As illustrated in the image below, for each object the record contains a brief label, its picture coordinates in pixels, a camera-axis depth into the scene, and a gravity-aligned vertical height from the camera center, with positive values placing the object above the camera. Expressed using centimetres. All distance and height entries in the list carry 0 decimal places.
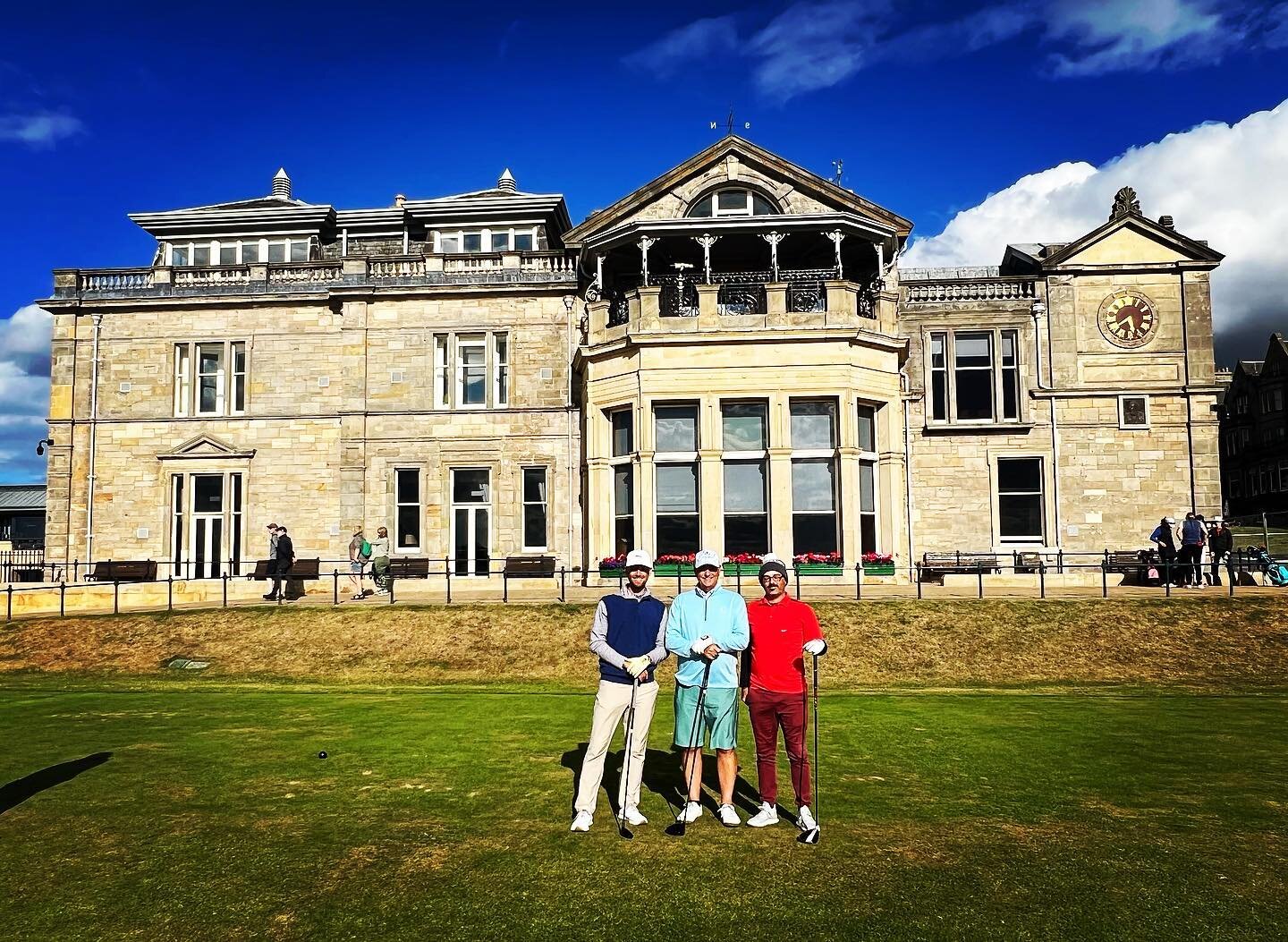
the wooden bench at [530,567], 2495 -116
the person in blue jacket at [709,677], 710 -120
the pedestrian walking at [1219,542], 2205 -60
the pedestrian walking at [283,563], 2098 -84
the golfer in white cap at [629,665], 702 -108
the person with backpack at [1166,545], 2166 -64
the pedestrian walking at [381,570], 2292 -109
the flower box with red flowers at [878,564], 2208 -104
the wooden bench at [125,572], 2697 -125
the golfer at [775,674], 700 -117
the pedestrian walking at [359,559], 2312 -84
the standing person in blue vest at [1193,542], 2128 -56
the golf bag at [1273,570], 2180 -126
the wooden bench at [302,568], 2681 -120
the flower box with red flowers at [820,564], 2205 -102
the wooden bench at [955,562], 2373 -117
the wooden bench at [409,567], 2603 -119
